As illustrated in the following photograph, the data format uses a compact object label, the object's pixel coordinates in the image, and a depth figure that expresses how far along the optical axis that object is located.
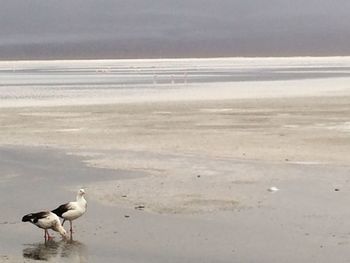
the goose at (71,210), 12.13
